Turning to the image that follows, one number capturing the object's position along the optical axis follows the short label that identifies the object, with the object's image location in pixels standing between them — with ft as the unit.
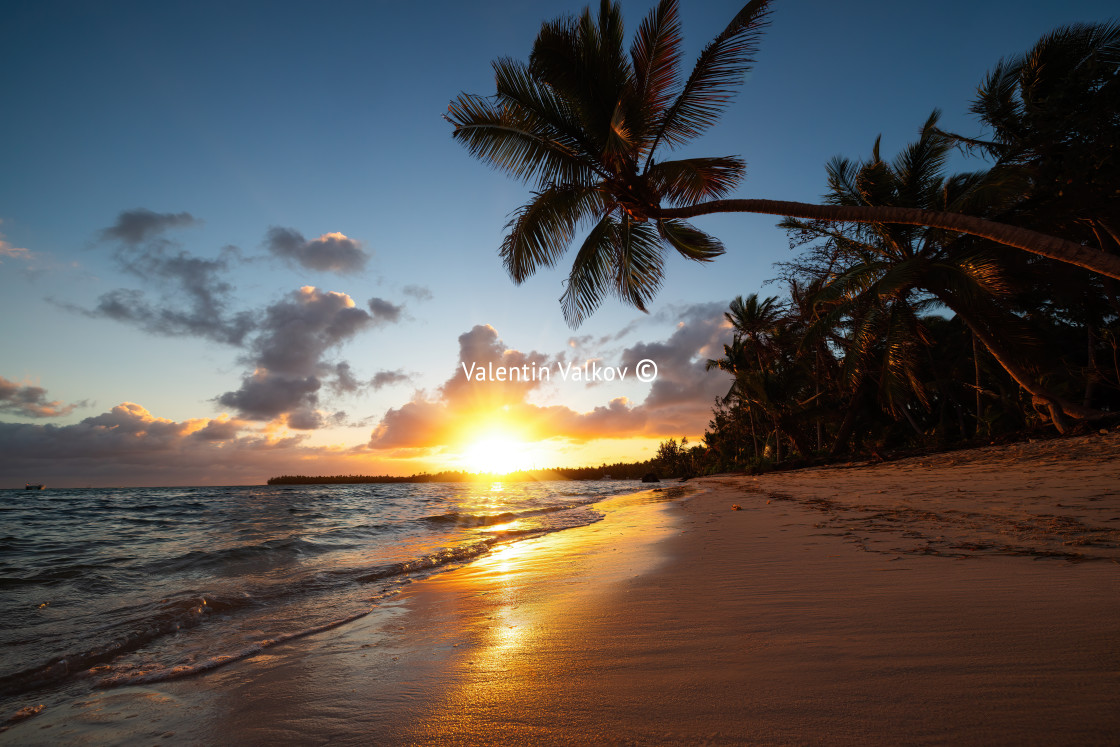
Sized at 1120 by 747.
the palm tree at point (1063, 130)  26.14
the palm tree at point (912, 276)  36.86
